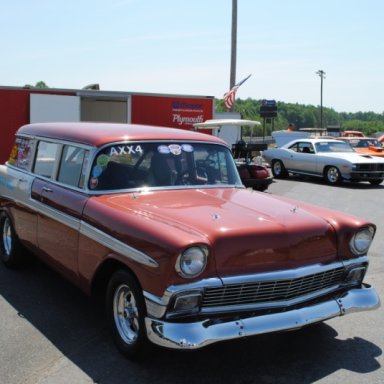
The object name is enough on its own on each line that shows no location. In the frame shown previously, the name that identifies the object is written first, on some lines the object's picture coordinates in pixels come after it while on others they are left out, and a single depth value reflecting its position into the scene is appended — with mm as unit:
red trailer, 16344
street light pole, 73438
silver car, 15062
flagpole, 21953
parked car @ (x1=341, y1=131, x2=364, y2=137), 29406
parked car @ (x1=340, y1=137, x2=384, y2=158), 19398
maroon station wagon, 3250
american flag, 21875
